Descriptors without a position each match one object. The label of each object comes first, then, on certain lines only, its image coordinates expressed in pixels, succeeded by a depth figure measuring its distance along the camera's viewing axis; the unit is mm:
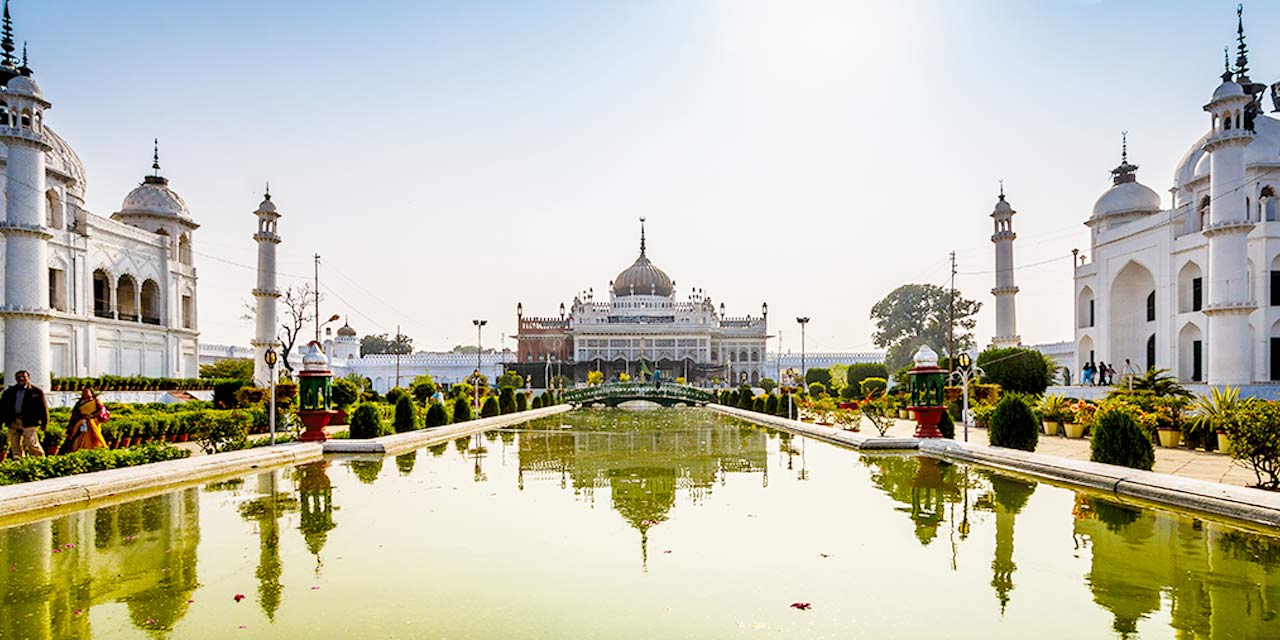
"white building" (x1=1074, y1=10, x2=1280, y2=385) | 21625
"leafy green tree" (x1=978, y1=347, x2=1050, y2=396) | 25547
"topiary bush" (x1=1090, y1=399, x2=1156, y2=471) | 9953
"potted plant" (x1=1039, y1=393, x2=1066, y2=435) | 17469
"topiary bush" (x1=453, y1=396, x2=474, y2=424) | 21438
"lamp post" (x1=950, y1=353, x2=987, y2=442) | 15218
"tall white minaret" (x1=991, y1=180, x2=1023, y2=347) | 35000
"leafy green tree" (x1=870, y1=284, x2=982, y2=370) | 56781
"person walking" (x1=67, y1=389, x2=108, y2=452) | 10594
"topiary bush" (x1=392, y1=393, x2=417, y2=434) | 17406
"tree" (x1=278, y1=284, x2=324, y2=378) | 38688
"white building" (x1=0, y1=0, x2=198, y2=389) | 22219
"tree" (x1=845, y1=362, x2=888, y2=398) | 43094
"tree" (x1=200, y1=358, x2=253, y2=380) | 35156
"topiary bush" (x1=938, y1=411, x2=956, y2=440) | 15677
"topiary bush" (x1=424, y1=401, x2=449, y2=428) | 18766
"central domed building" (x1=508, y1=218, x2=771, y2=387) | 63500
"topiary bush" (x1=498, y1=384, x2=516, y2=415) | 27547
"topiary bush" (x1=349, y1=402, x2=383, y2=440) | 14922
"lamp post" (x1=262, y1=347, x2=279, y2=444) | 14106
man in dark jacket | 9609
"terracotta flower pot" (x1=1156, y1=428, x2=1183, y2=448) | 14164
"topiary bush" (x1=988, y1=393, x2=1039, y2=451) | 12656
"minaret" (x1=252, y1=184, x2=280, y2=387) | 33188
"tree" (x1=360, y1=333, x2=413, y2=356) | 78188
